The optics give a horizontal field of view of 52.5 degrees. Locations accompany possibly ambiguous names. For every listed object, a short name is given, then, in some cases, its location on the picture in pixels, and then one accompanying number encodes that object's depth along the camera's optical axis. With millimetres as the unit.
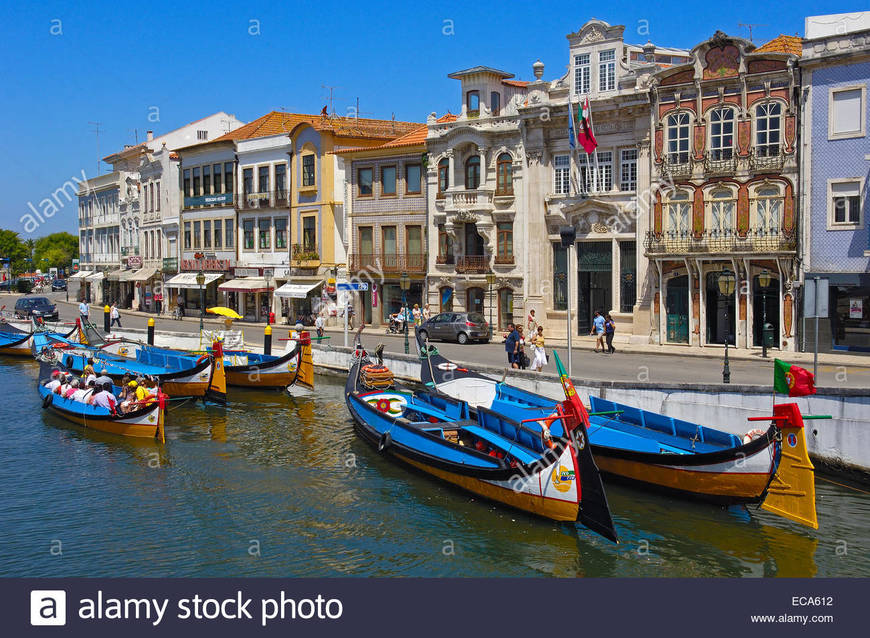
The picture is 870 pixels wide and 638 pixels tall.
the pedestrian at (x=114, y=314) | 50219
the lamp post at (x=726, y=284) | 30719
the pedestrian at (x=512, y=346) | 30562
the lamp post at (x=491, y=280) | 43031
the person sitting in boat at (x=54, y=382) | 29300
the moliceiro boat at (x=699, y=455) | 16906
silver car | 41094
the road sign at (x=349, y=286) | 37784
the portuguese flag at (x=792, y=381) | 18094
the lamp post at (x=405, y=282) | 40750
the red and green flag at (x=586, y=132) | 37281
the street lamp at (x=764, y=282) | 31938
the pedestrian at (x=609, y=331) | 36031
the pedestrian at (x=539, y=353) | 29578
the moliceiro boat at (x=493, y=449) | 16672
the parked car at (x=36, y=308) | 59125
